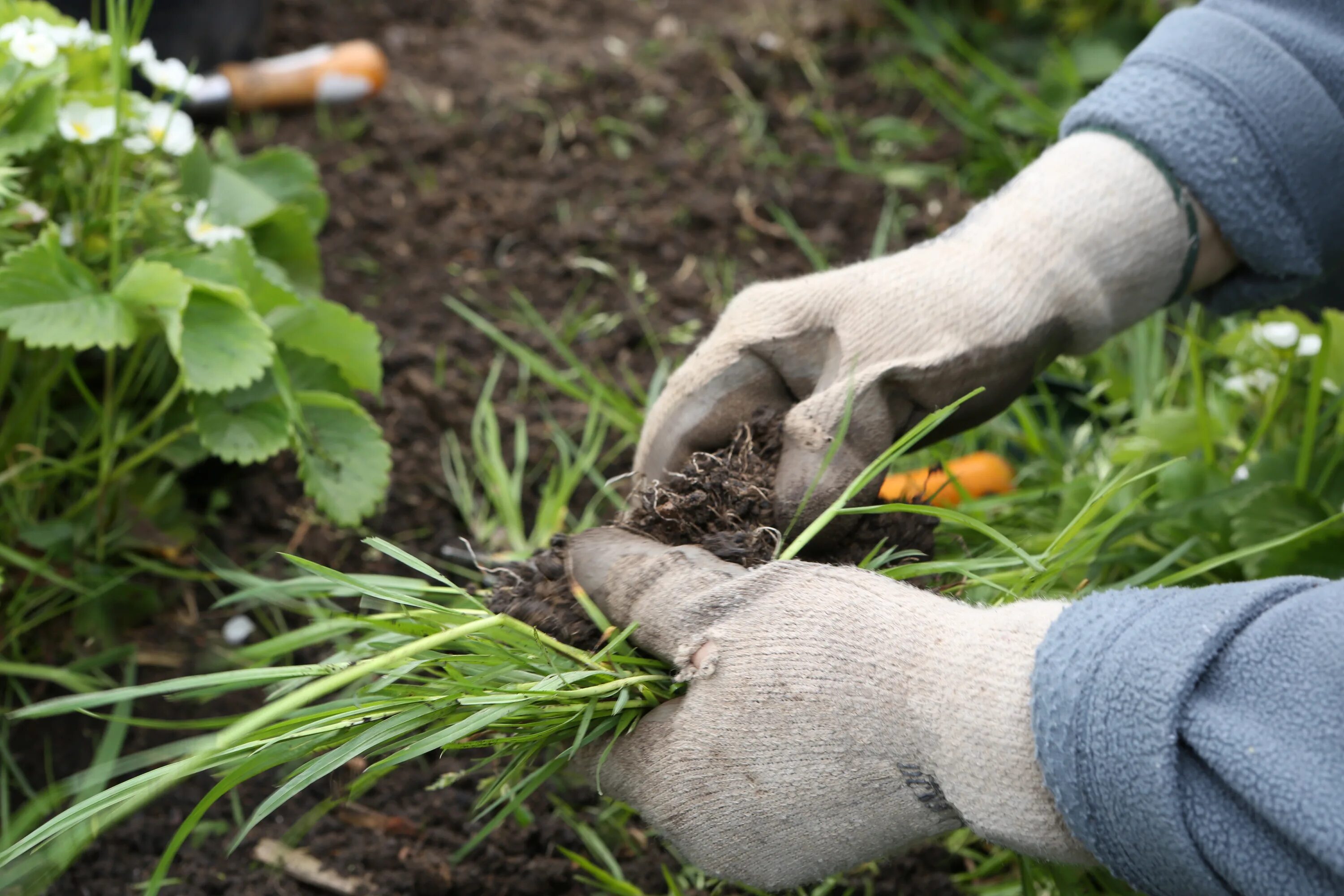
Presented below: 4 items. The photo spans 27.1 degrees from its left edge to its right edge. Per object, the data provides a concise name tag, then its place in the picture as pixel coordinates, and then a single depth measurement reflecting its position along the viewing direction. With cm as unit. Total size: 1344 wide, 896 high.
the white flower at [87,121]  102
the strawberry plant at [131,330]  99
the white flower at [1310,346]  108
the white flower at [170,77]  106
